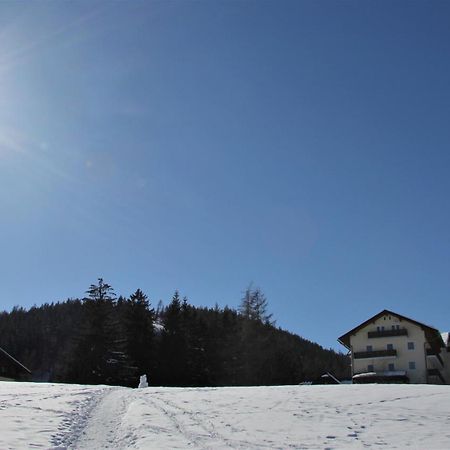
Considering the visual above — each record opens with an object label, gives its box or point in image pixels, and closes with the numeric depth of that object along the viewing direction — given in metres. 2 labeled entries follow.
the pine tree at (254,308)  80.06
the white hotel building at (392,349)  68.56
